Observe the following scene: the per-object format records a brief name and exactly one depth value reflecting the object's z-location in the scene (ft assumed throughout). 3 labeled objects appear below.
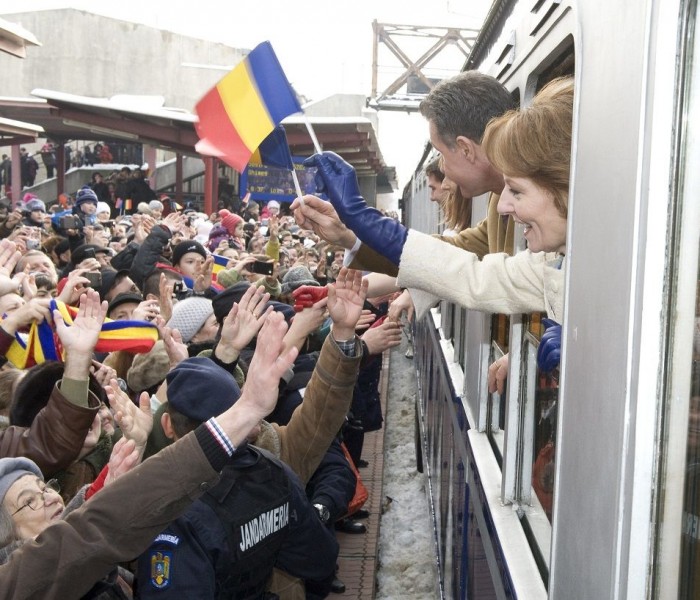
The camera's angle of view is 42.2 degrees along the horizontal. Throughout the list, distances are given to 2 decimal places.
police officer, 7.05
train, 3.64
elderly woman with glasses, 7.41
